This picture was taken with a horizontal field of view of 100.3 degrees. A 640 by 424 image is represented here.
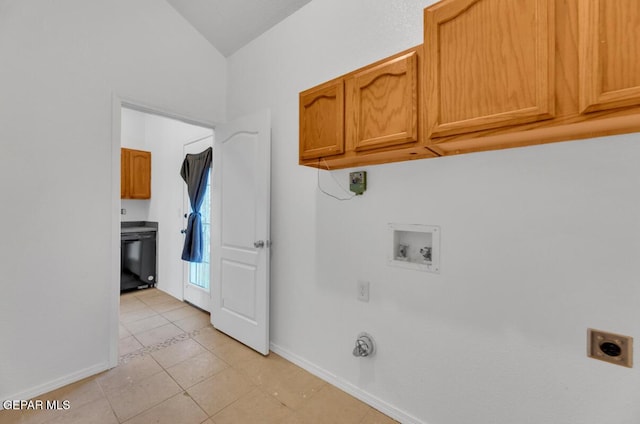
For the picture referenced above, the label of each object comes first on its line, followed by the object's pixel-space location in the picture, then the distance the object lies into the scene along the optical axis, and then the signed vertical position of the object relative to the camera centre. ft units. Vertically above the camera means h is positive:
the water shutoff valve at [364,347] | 5.55 -2.82
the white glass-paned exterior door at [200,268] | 10.53 -2.40
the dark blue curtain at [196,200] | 10.28 +0.44
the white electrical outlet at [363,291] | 5.71 -1.70
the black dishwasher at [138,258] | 12.42 -2.28
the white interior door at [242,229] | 7.35 -0.55
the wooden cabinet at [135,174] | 13.15 +1.84
